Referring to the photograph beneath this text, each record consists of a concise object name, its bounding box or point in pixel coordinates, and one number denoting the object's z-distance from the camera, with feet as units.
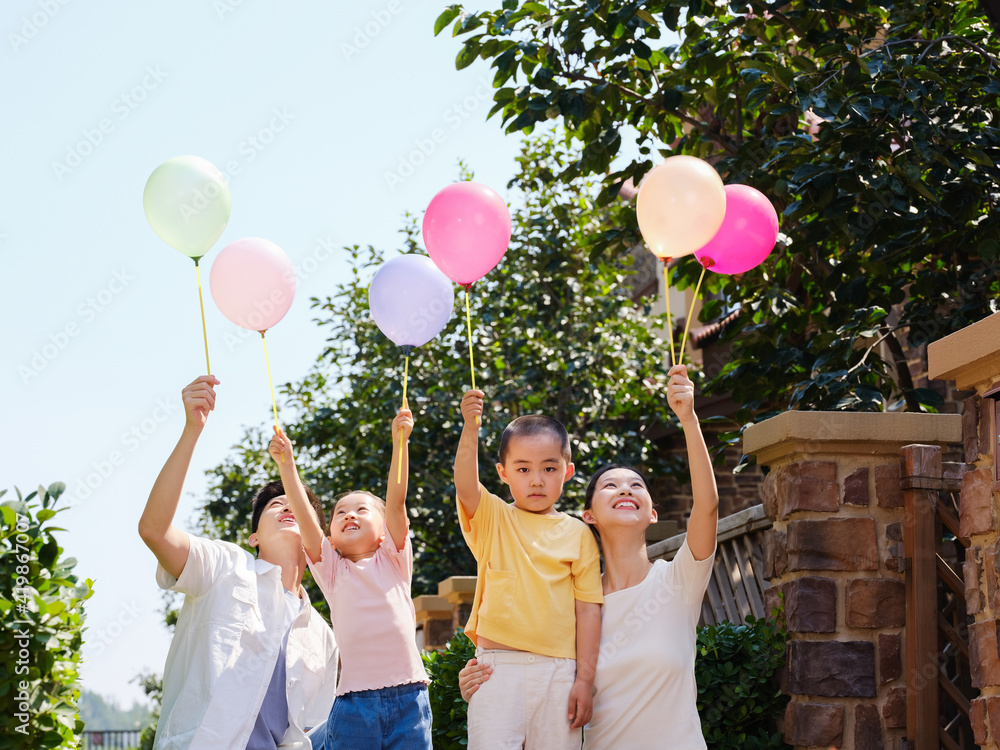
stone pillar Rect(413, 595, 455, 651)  21.80
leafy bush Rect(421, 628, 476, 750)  14.46
